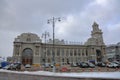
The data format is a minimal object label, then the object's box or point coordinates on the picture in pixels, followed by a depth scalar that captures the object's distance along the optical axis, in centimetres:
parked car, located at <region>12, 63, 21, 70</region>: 1845
